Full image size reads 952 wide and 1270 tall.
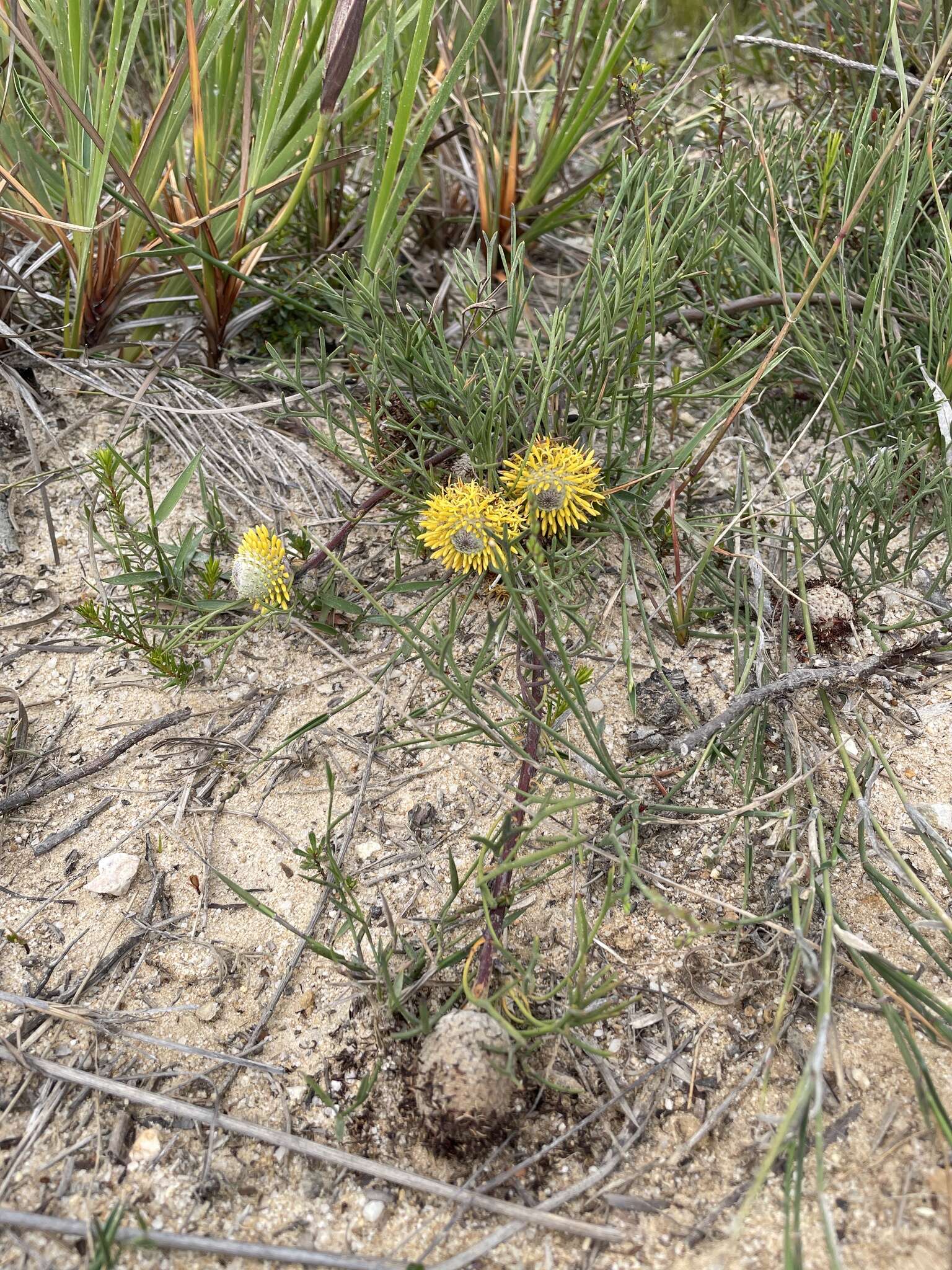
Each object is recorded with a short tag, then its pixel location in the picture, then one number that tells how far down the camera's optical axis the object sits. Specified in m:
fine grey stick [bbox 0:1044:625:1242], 0.20
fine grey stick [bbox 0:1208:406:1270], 0.20
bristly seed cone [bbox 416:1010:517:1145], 0.21
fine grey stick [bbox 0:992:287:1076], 0.24
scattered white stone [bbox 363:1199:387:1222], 0.21
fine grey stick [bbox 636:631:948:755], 0.27
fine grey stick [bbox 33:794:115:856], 0.28
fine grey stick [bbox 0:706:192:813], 0.29
